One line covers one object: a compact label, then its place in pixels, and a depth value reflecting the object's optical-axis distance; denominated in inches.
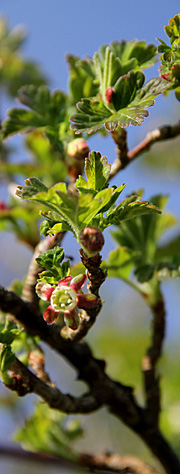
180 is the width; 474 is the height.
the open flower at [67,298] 9.5
